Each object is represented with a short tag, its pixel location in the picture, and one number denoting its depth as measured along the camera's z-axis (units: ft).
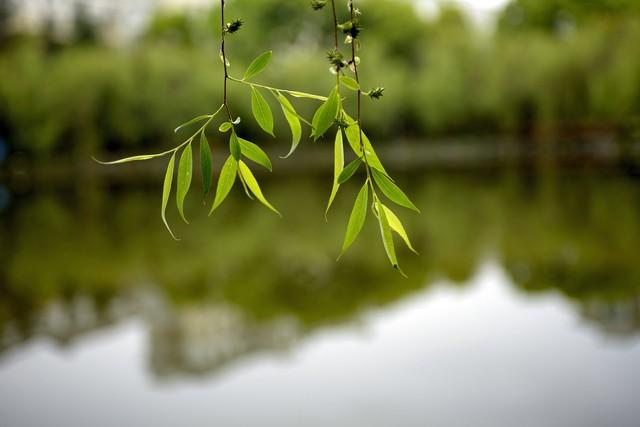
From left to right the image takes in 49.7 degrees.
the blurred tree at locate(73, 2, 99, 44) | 72.56
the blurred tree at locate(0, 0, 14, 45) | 61.21
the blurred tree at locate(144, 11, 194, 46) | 95.45
